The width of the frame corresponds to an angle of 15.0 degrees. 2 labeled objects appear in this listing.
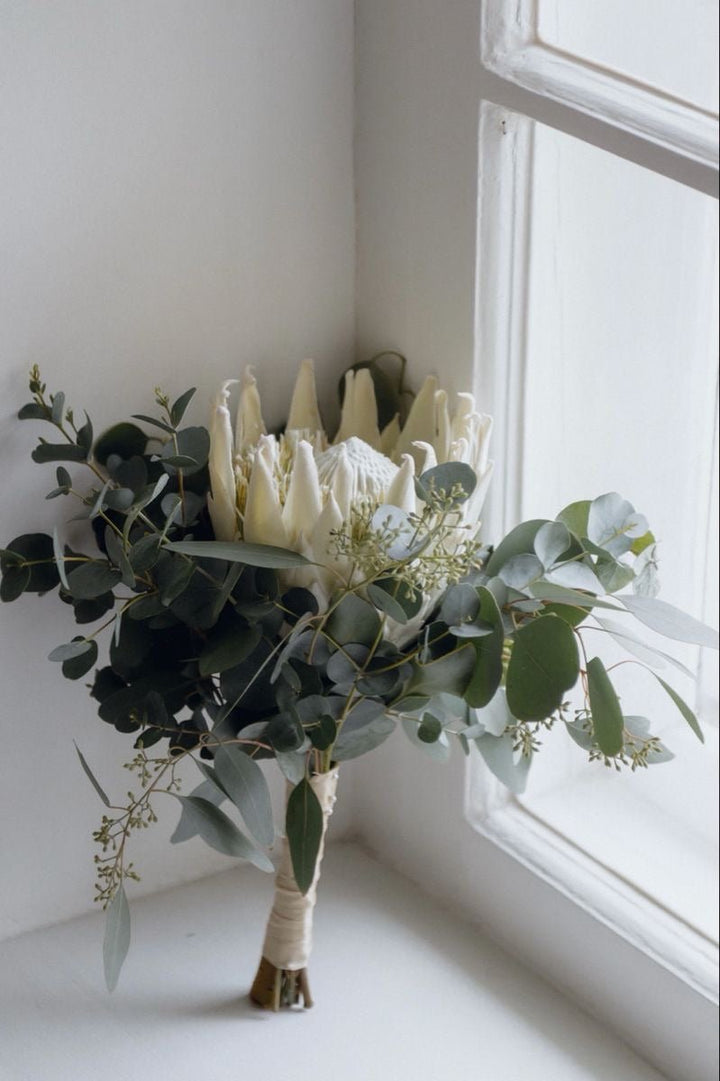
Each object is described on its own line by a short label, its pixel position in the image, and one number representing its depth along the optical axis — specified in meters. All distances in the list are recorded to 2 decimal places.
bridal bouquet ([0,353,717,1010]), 1.62
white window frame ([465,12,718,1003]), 1.63
